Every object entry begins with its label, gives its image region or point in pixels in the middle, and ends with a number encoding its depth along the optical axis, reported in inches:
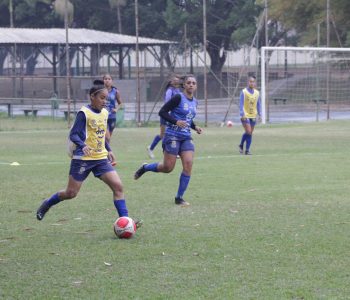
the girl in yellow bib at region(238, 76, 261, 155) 863.1
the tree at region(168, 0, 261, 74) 2394.2
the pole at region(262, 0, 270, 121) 1435.8
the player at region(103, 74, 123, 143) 791.1
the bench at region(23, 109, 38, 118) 1631.4
